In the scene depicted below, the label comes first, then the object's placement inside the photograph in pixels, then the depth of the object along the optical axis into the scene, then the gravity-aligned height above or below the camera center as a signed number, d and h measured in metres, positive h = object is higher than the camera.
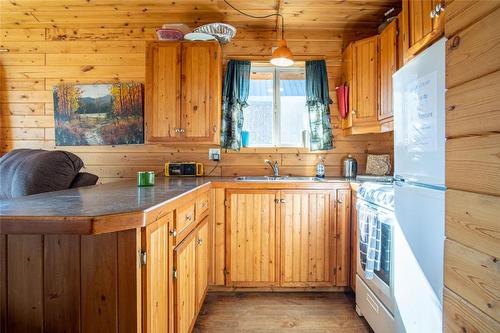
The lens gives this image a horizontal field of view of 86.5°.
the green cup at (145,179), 1.74 -0.10
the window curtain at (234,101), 2.75 +0.65
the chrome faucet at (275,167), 2.81 -0.04
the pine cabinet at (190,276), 1.40 -0.71
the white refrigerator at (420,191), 1.06 -0.12
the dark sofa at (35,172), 1.72 -0.06
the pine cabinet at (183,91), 2.55 +0.70
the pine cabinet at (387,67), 2.17 +0.82
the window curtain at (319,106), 2.76 +0.60
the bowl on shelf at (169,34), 2.57 +1.26
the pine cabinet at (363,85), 2.43 +0.73
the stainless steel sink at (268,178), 2.66 -0.15
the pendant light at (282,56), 2.29 +0.93
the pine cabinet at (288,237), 2.33 -0.65
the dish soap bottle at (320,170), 2.79 -0.07
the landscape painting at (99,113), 2.89 +0.55
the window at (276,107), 2.97 +0.63
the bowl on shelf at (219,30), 2.52 +1.28
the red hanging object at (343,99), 2.68 +0.65
